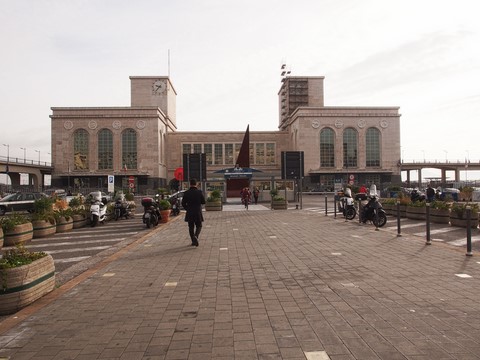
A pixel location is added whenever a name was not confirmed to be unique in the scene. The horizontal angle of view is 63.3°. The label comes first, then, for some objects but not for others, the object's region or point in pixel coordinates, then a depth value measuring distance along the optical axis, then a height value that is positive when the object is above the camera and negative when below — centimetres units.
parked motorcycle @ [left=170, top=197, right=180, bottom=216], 2181 -125
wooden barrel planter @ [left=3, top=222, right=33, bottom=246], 1152 -149
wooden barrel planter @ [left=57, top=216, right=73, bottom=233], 1448 -150
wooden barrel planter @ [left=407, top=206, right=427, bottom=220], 1670 -136
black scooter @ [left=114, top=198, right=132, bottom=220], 1967 -128
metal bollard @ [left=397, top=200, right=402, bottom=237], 1174 -130
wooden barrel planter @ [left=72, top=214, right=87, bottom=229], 1595 -151
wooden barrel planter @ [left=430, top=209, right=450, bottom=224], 1506 -134
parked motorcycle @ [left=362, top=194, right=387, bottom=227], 1429 -115
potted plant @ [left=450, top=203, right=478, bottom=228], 1368 -124
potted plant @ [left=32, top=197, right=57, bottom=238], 1319 -116
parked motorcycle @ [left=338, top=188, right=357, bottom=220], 1733 -115
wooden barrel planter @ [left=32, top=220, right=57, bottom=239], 1312 -147
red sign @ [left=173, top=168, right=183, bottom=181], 4432 +125
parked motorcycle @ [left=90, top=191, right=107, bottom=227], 1655 -115
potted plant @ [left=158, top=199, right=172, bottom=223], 1788 -124
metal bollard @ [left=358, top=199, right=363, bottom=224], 1536 -115
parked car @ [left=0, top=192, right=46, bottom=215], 2472 -112
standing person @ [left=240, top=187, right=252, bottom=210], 2715 -86
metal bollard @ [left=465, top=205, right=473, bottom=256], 831 -114
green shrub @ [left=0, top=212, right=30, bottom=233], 1162 -111
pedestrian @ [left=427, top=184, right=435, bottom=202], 2485 -74
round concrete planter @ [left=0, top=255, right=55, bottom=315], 507 -137
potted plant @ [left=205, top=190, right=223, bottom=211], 2639 -140
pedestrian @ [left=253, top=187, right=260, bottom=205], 3472 -97
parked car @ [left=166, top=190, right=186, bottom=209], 2242 -82
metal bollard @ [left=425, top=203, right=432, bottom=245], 1005 -116
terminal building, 7569 +802
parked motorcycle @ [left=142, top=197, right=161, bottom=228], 1567 -121
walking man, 1045 -65
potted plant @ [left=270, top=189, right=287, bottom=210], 2683 -140
